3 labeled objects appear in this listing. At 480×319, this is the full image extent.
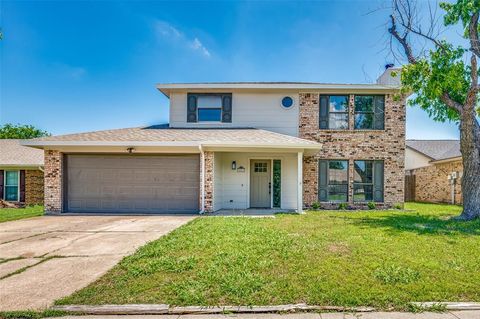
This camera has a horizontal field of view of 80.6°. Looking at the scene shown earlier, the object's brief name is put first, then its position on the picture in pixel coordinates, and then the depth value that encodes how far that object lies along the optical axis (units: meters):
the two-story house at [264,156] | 11.15
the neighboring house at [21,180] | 14.53
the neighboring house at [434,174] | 15.95
